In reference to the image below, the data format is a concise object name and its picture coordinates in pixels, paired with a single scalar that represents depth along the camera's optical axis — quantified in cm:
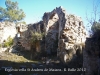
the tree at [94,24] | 555
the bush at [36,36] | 1275
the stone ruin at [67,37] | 873
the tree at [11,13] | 2010
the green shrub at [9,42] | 1397
